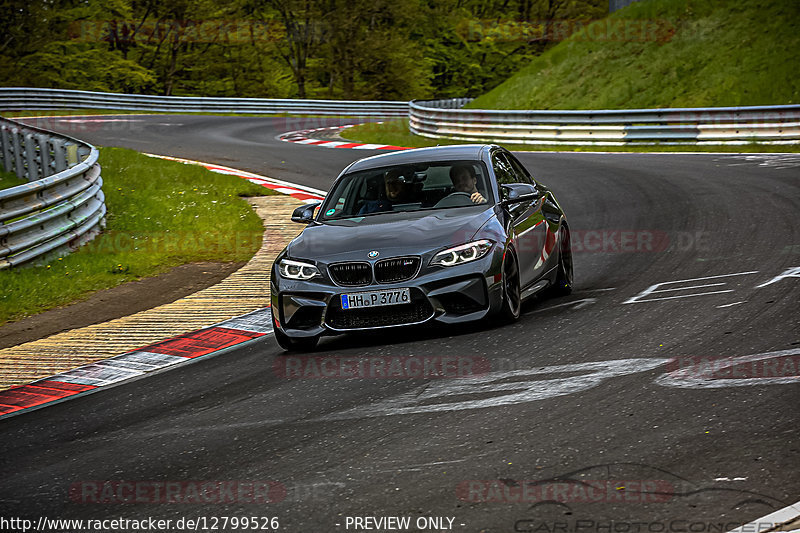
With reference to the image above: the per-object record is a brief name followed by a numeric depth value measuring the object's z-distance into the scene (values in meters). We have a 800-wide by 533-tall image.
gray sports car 15.34
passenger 17.89
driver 17.78
